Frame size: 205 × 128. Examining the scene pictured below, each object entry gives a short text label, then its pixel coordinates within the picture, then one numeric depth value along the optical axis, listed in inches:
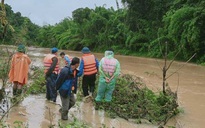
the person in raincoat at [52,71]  341.7
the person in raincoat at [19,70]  330.0
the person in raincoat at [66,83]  274.6
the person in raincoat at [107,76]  322.0
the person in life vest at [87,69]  351.9
